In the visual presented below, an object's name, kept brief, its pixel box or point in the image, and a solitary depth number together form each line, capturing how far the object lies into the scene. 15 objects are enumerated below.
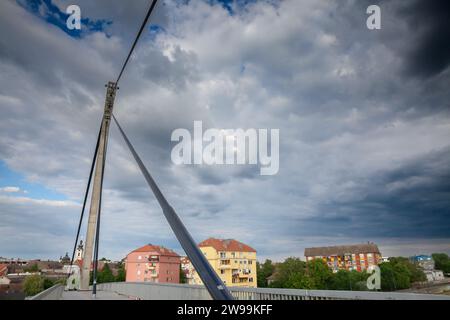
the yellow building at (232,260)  64.06
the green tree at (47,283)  45.81
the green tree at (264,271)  82.31
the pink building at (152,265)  72.38
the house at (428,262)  108.25
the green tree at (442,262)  109.69
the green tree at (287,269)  75.50
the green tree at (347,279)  64.12
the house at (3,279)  49.71
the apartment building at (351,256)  100.75
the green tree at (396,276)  68.50
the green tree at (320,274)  69.06
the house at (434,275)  90.75
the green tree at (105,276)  67.81
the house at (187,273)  70.50
